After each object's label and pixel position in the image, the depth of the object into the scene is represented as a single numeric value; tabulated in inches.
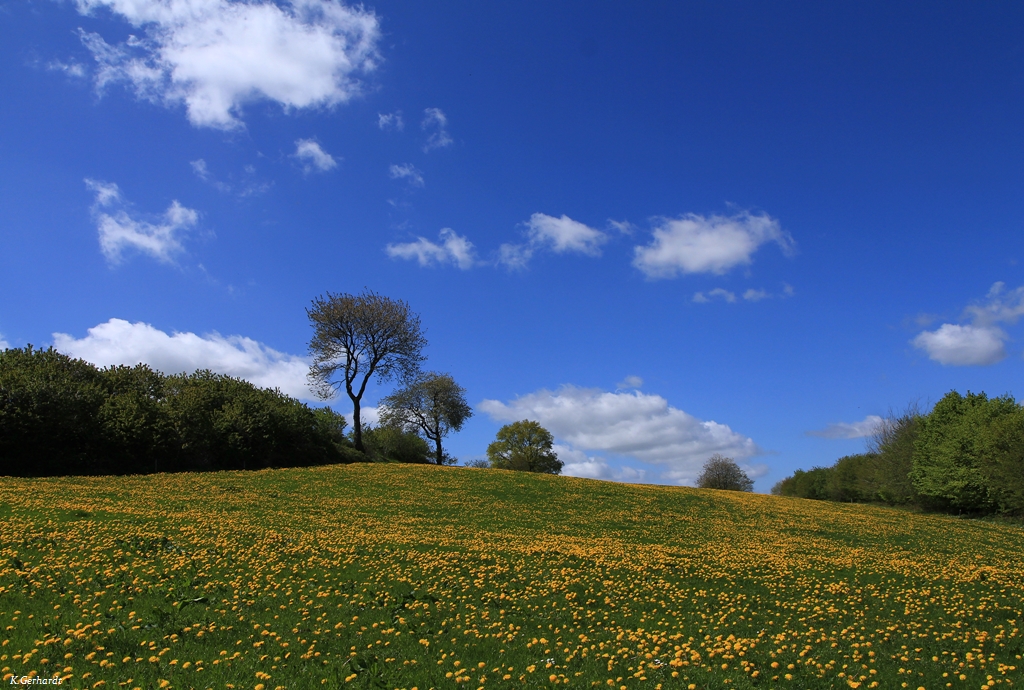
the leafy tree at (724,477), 4633.4
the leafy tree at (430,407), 2942.9
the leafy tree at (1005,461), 1863.9
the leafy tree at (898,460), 2704.2
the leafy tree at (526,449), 3811.5
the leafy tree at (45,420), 1402.6
